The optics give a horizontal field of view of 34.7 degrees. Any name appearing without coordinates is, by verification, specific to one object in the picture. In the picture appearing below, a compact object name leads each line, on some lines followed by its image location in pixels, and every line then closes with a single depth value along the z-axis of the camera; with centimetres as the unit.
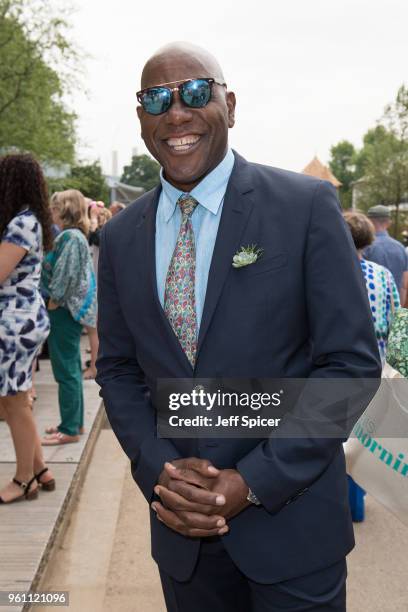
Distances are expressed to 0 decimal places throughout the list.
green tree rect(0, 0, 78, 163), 2083
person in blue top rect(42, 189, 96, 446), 507
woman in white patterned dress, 374
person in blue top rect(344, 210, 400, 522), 401
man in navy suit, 167
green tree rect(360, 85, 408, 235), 3481
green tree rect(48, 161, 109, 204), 4159
